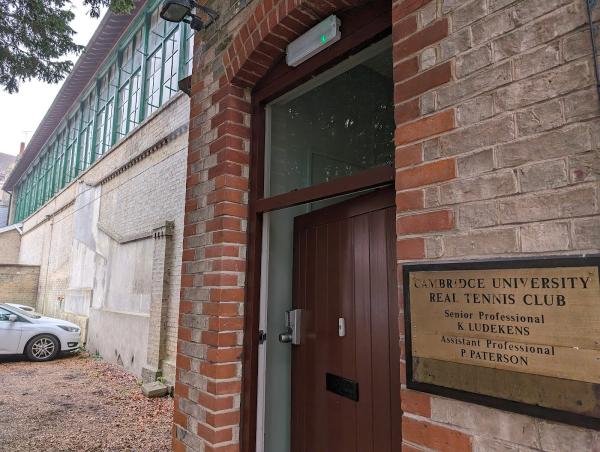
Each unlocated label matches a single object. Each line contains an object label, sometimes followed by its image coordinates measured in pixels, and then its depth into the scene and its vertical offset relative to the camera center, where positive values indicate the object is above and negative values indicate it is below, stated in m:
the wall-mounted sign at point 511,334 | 1.16 -0.11
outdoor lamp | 2.94 +1.99
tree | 5.55 +3.50
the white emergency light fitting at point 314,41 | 2.25 +1.42
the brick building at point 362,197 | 1.29 +0.43
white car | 9.86 -0.97
